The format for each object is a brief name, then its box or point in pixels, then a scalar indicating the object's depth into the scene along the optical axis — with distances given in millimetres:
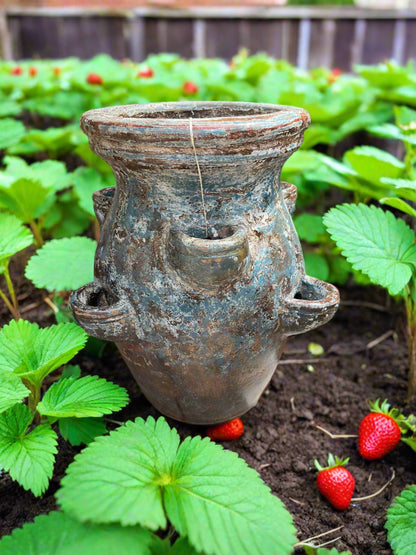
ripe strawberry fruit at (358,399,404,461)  469
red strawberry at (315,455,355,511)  424
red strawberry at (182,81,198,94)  915
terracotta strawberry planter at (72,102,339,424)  338
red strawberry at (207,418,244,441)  473
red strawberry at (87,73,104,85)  969
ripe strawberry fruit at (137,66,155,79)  1027
